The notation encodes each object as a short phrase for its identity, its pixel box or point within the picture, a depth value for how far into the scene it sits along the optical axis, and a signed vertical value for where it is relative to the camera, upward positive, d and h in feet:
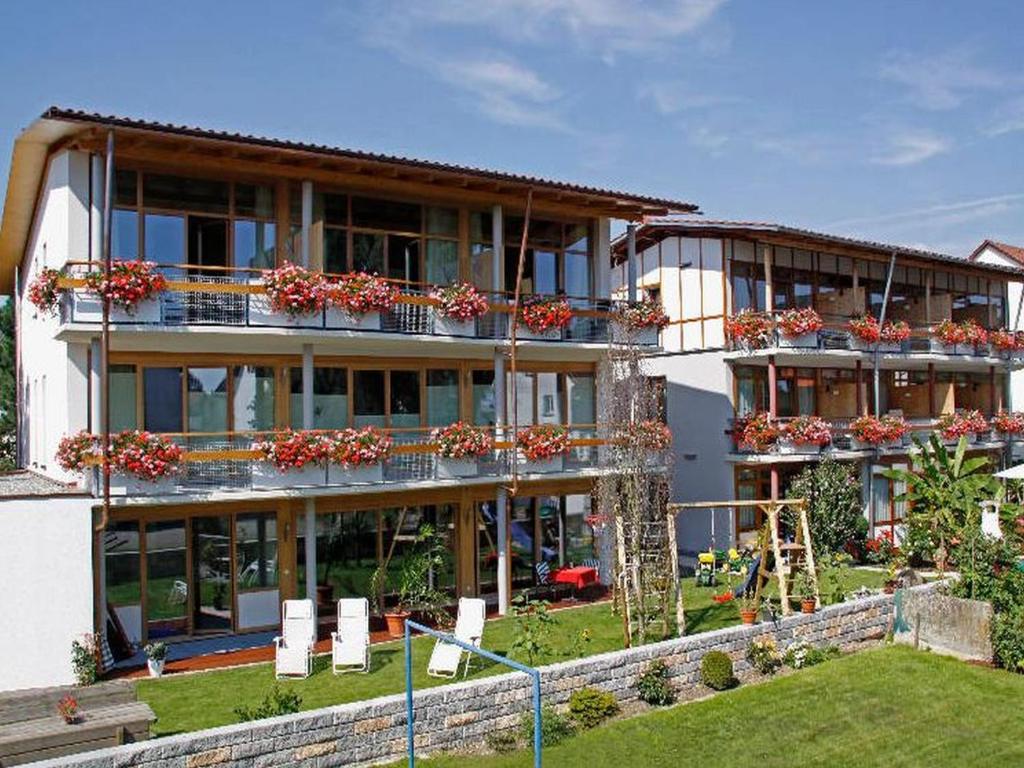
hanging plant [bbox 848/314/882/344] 102.06 +7.88
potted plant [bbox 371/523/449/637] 69.15 -12.61
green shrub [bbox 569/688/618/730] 49.75 -15.24
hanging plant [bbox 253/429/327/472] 62.69 -2.37
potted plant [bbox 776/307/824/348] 95.20 +7.65
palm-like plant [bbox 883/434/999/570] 82.79 -7.58
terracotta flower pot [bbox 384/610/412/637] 67.62 -14.73
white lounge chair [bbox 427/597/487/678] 54.54 -13.34
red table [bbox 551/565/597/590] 78.12 -13.47
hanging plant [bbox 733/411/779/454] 93.56 -2.57
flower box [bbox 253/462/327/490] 63.16 -4.19
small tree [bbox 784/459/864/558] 90.63 -9.10
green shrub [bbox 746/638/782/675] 58.49 -14.97
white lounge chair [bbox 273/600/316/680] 55.21 -13.29
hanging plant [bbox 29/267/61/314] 57.93 +7.44
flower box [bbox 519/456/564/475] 75.05 -4.36
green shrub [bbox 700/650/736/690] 55.42 -14.93
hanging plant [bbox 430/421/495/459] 69.72 -2.24
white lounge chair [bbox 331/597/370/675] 56.70 -13.47
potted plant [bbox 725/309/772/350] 95.55 +7.56
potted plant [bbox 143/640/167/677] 56.59 -14.02
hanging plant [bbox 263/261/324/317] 63.36 +7.96
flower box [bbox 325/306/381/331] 66.23 +6.23
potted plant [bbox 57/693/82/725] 39.19 -11.86
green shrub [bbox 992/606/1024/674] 59.52 -14.58
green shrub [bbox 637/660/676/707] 52.80 -15.02
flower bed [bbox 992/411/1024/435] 117.08 -2.58
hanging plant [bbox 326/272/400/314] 65.62 +7.92
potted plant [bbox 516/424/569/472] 74.38 -2.82
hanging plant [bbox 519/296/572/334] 75.20 +7.32
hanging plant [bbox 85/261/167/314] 57.62 +7.79
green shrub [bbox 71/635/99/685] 54.60 -13.68
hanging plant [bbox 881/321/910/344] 106.01 +7.83
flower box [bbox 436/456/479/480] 70.33 -4.18
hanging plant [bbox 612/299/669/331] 78.53 +7.54
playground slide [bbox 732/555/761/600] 66.39 -11.63
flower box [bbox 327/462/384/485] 65.51 -4.20
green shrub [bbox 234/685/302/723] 43.73 -13.32
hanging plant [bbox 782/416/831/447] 93.20 -2.50
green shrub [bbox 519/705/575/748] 47.88 -15.72
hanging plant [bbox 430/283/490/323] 70.90 +7.88
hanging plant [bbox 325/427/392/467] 64.54 -2.36
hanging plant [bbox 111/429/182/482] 57.41 -2.38
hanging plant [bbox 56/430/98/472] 57.00 -2.10
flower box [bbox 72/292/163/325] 58.34 +6.26
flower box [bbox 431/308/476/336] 71.25 +6.18
